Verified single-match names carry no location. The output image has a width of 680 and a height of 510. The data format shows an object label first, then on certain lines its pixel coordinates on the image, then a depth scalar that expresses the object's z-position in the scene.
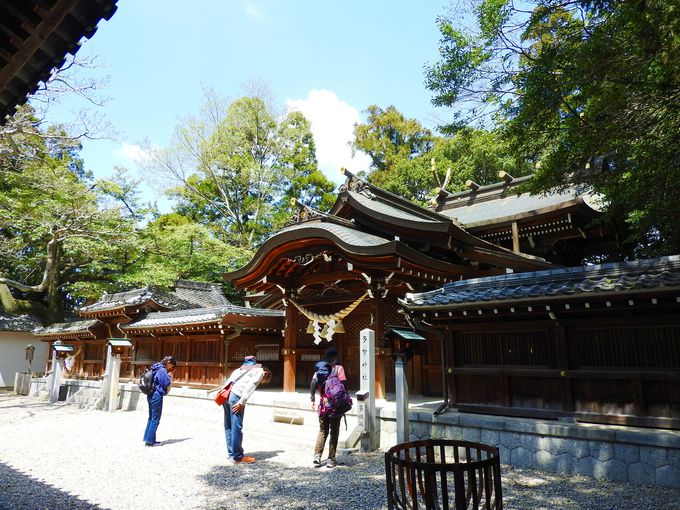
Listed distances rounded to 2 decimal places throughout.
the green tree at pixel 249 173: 27.50
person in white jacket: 6.84
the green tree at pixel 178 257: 20.23
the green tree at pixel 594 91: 4.95
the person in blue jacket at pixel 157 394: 8.21
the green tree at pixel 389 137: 29.82
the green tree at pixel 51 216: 17.59
